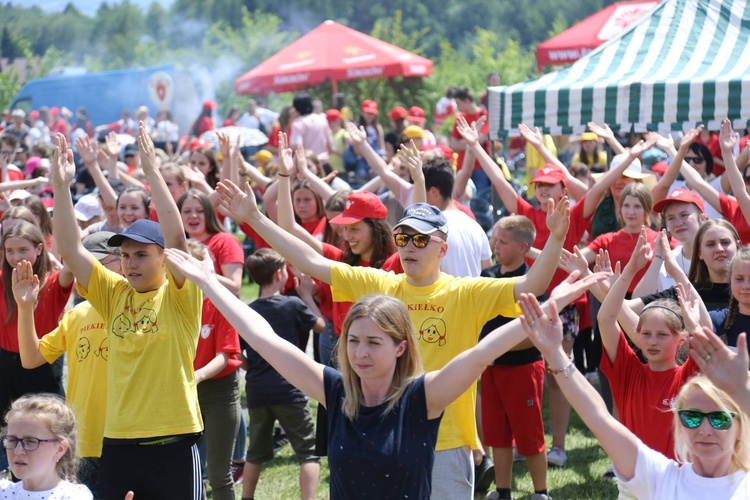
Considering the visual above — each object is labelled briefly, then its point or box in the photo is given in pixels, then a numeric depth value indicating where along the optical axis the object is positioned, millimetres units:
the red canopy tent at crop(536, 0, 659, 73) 21109
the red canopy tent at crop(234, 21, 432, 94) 20766
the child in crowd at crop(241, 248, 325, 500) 6453
